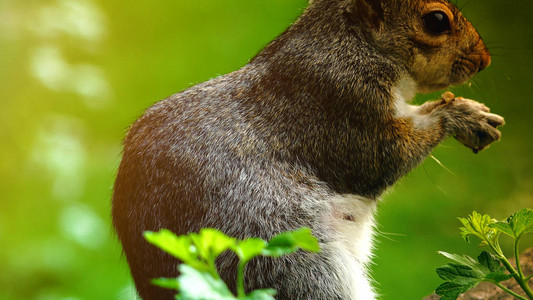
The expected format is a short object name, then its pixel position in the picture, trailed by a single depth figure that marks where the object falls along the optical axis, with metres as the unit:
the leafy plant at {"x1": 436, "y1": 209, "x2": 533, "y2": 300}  2.51
